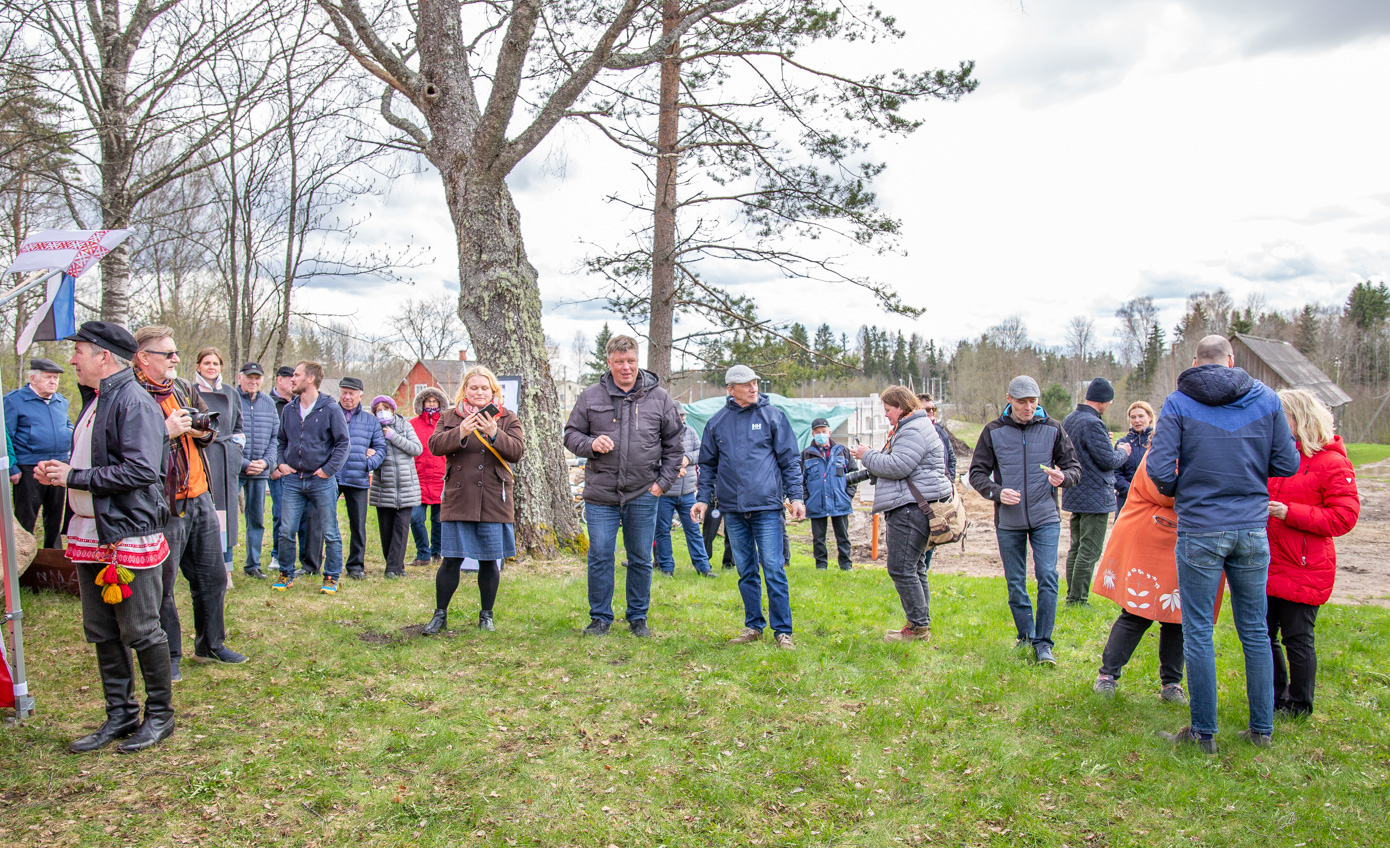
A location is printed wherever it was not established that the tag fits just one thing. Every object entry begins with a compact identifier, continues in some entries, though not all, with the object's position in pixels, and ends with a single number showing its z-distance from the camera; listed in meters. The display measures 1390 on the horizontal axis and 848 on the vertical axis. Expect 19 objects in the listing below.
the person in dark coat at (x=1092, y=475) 7.02
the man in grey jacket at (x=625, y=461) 5.81
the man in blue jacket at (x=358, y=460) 7.88
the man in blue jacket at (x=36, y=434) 7.13
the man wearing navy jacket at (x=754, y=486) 5.68
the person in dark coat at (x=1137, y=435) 7.91
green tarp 19.56
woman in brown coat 5.66
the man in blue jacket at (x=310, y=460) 7.30
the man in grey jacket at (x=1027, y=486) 5.41
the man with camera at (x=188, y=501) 4.33
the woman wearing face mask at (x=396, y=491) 8.16
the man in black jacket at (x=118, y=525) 3.73
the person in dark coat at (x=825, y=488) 9.49
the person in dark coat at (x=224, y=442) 6.13
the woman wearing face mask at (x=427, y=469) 8.67
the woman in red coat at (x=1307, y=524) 4.09
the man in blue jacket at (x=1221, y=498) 3.87
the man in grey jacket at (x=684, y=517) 8.82
